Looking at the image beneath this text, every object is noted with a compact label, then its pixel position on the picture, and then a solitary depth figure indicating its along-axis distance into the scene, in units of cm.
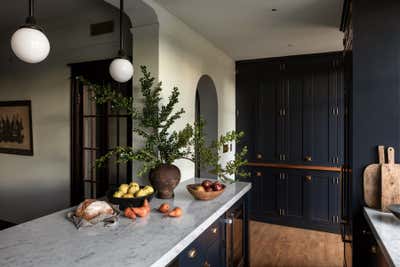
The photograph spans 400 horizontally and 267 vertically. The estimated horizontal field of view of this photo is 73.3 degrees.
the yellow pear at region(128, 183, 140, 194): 176
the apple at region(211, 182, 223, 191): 196
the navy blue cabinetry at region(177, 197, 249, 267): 147
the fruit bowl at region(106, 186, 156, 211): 168
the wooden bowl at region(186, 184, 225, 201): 190
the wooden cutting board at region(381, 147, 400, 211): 177
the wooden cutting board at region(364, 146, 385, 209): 183
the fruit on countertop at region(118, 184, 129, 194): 176
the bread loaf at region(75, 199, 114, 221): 145
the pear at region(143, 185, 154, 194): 178
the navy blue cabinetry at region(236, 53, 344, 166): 370
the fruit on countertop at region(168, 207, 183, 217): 159
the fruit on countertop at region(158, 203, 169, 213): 166
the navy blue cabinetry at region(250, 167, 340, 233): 372
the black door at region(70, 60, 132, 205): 280
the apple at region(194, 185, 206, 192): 191
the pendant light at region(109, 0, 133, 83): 186
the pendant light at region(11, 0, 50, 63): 123
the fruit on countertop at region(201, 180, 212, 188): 198
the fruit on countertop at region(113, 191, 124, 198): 171
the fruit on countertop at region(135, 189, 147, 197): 172
